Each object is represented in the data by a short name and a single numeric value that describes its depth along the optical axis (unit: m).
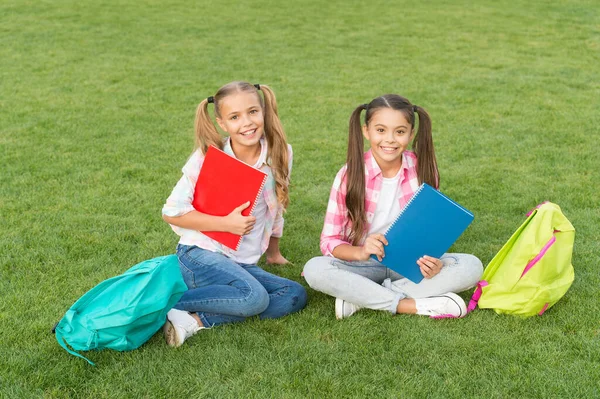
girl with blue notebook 3.35
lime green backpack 3.26
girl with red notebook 3.26
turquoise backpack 2.93
